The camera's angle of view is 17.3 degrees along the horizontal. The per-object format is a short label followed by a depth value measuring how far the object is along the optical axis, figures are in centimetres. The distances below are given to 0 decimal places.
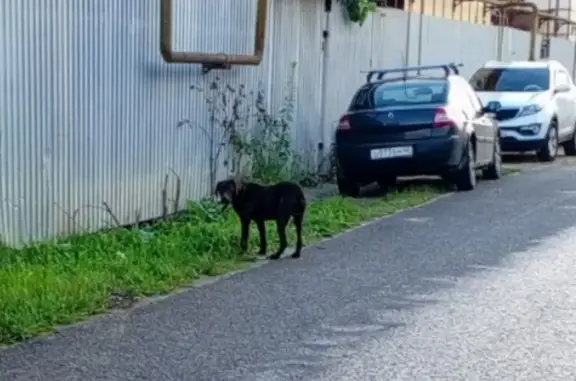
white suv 3223
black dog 1601
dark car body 2316
